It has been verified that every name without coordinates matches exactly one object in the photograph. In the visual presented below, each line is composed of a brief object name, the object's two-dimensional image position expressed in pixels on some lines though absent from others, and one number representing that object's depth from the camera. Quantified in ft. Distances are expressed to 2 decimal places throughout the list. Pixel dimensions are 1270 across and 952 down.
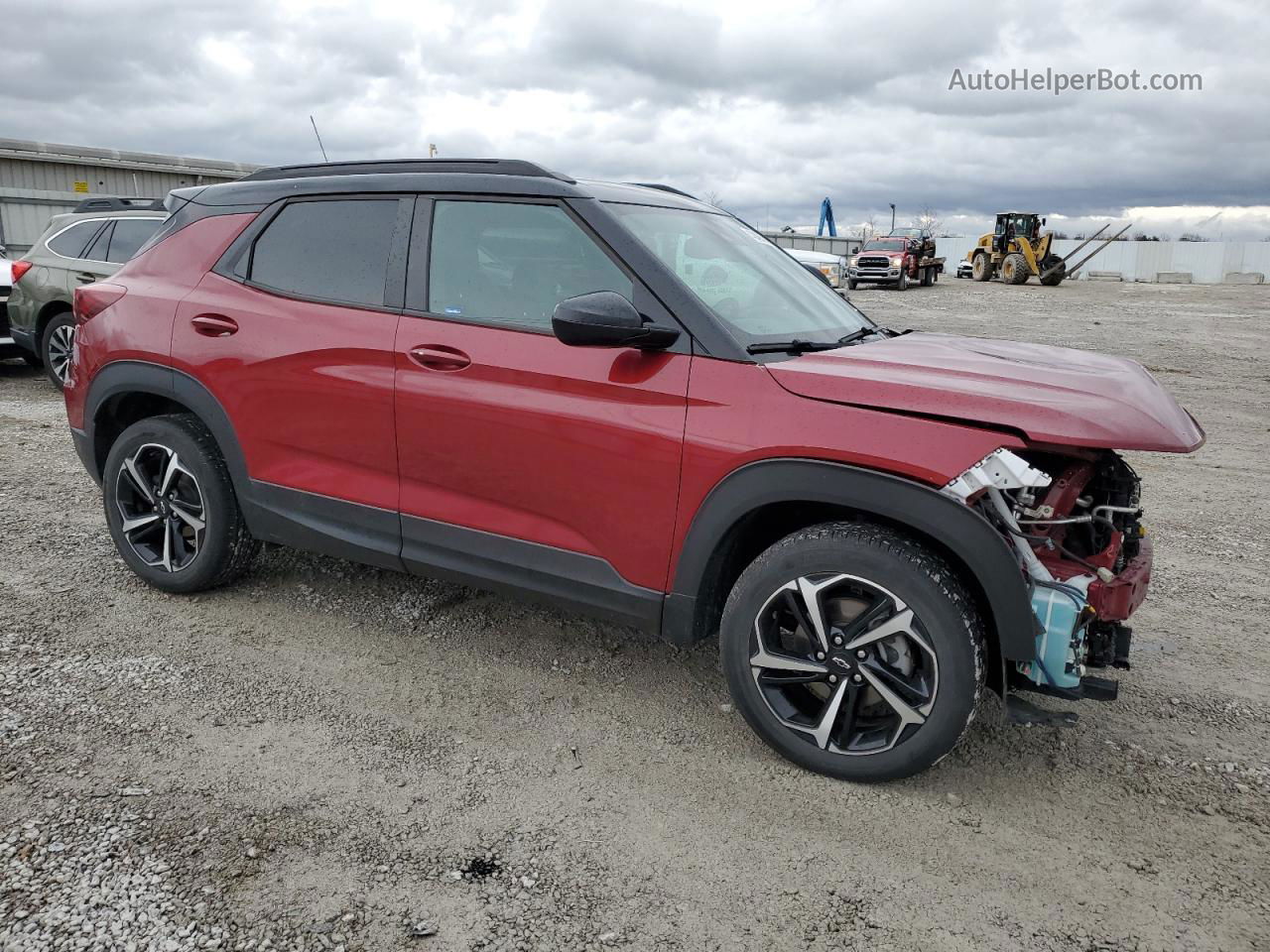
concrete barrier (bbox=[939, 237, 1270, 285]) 171.12
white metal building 53.98
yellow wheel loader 113.50
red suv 9.11
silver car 29.84
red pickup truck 105.50
